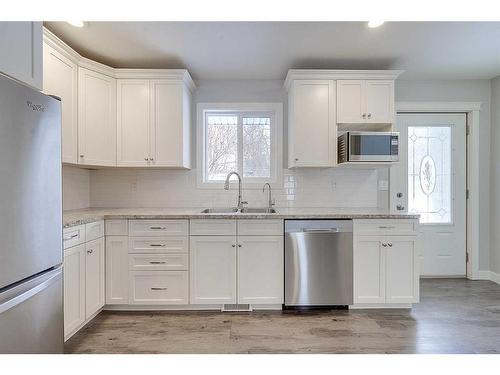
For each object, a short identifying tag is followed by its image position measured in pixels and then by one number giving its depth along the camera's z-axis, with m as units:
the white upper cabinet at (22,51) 1.26
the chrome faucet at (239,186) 3.26
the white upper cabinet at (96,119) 2.80
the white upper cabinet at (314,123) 3.11
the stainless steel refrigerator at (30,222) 1.13
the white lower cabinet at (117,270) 2.73
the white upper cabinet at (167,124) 3.08
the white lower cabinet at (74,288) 2.12
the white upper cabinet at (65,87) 2.40
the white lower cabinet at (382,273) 2.78
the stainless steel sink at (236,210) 3.38
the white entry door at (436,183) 3.73
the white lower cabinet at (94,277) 2.43
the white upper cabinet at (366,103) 3.11
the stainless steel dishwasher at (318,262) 2.75
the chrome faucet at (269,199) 3.45
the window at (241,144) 3.57
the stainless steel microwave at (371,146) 2.89
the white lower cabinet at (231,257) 2.76
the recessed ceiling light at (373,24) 2.27
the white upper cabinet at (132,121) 3.07
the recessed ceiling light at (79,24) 2.29
